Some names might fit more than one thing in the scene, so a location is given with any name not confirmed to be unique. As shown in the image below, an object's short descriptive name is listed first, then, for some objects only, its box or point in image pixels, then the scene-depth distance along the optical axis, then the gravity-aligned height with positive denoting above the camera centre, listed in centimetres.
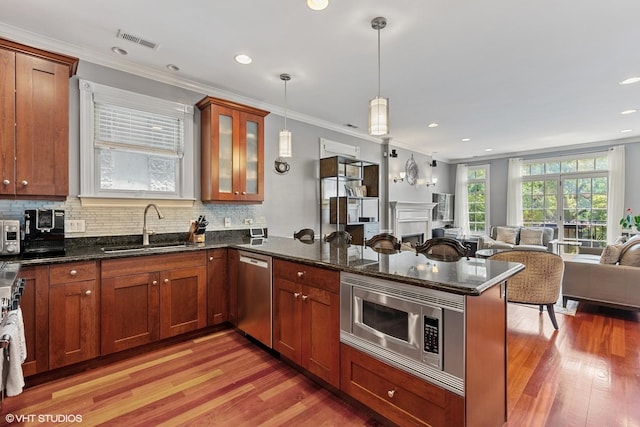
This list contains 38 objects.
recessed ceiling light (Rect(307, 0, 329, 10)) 206 +140
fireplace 631 -26
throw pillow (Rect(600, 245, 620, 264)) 358 -54
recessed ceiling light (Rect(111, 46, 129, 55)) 274 +143
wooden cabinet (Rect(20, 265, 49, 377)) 208 -77
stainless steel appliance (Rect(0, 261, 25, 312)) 134 -38
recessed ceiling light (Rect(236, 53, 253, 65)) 286 +143
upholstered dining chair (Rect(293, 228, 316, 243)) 391 -33
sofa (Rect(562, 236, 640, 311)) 339 -81
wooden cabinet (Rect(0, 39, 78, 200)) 221 +65
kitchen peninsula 142 -68
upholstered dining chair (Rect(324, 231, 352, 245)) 338 -34
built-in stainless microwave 141 -62
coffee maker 234 -19
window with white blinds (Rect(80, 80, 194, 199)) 284 +63
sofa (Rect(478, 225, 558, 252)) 669 -67
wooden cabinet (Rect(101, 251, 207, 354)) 244 -79
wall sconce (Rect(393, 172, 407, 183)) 645 +65
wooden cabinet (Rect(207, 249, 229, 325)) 299 -80
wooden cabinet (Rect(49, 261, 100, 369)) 220 -79
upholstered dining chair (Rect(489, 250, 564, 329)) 321 -73
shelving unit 485 +19
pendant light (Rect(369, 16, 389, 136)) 220 +67
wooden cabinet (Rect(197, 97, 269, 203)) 338 +65
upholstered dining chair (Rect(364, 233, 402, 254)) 275 -32
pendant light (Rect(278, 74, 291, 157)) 319 +67
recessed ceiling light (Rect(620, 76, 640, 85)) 334 +144
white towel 128 -67
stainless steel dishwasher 256 -80
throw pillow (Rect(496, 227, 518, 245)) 699 -60
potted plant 580 -22
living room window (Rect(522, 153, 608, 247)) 654 +30
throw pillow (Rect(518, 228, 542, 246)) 676 -61
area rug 371 -126
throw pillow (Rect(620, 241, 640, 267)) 344 -53
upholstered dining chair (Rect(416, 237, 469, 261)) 222 -32
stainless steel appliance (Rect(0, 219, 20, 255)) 221 -22
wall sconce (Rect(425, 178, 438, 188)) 739 +64
